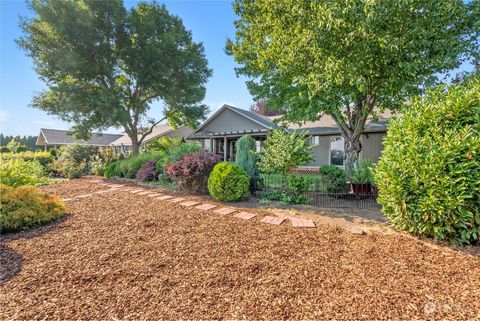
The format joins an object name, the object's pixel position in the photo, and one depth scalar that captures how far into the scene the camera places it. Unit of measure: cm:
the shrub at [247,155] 826
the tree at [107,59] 1488
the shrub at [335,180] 817
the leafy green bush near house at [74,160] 1405
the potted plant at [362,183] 797
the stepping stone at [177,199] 708
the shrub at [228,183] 701
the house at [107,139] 2936
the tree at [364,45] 629
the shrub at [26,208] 441
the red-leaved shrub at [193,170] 803
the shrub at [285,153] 697
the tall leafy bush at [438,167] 351
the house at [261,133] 1343
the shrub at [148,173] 1167
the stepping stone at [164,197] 753
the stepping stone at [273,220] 504
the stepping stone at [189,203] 660
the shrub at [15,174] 616
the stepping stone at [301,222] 485
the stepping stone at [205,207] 627
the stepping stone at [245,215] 545
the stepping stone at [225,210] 588
